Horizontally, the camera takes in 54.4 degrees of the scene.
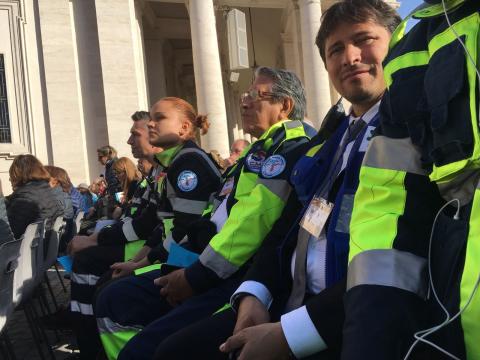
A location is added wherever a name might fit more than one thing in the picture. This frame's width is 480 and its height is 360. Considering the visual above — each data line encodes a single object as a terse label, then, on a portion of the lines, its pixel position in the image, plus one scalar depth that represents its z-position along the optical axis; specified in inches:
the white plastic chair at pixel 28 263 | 126.5
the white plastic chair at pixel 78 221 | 246.2
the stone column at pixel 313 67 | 576.7
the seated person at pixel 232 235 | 81.8
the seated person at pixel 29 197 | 185.2
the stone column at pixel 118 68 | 481.1
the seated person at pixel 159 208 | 111.8
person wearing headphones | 37.7
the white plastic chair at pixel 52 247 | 176.2
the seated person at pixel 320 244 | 52.9
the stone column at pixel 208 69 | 510.9
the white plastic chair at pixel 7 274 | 106.9
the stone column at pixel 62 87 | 478.9
